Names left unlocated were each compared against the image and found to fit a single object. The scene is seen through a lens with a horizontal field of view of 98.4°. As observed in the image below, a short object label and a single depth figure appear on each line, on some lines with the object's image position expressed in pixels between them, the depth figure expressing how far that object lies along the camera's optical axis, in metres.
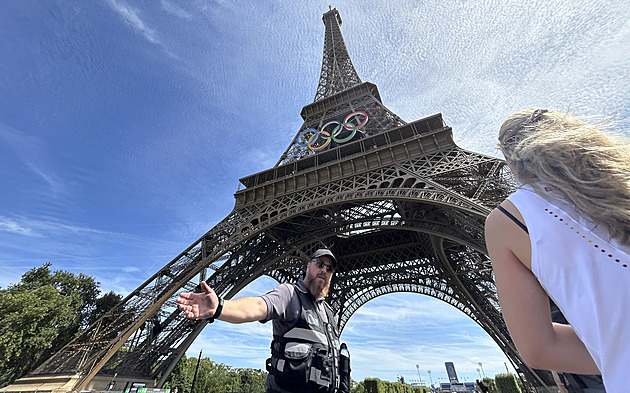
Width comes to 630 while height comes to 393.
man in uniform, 1.37
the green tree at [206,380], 27.41
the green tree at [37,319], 14.61
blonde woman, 0.75
